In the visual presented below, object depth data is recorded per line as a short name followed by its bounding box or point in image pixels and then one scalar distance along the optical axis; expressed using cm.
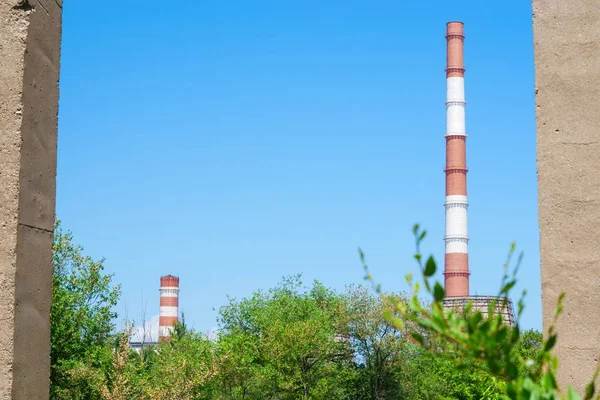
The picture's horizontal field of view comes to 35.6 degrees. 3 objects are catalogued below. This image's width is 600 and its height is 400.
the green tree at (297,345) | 3297
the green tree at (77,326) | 2456
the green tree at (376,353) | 3522
